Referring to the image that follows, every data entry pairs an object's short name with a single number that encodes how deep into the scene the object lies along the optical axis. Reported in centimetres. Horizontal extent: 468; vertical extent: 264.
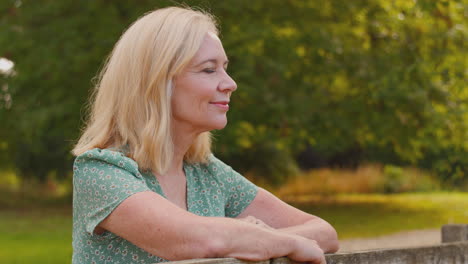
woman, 200
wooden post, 381
